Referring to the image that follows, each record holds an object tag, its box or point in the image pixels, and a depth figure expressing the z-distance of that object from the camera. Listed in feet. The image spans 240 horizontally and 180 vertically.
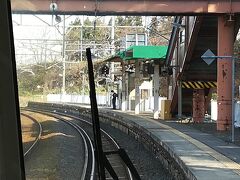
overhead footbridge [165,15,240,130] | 65.21
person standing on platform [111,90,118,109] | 131.75
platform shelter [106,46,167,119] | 93.86
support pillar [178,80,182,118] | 80.77
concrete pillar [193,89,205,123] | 80.12
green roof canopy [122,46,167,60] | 93.56
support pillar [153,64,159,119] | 93.91
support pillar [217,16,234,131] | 64.90
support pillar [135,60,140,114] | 106.82
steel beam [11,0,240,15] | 64.13
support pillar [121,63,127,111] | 124.53
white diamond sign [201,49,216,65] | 49.80
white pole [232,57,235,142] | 51.24
